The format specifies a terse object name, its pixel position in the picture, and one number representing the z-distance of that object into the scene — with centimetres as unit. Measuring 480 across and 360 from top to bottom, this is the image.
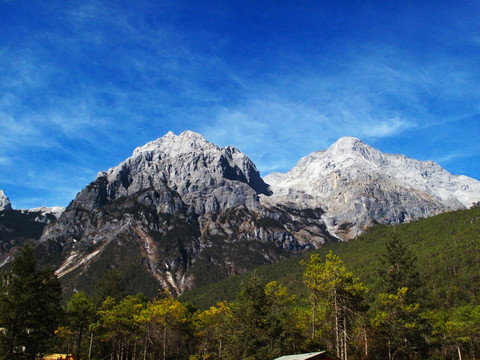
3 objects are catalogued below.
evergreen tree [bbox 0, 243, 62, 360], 4962
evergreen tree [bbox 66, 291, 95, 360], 6938
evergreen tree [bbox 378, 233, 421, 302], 5978
